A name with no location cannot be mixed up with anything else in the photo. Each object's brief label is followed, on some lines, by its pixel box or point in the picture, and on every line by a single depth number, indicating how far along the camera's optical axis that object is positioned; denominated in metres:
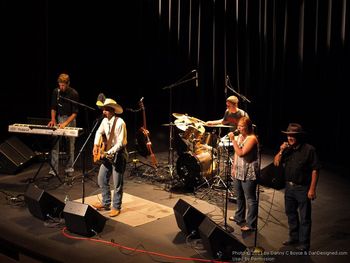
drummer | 8.29
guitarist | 7.02
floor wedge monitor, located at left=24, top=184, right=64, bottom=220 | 6.73
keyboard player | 9.03
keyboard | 8.12
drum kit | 8.52
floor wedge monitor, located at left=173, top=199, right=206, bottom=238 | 6.16
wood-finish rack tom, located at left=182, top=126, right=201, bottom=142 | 8.58
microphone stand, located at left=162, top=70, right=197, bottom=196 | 9.26
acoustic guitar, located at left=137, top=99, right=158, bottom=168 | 9.82
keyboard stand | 8.77
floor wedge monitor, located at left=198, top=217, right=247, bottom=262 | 5.51
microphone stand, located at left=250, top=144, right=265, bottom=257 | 5.66
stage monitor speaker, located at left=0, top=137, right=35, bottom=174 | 9.53
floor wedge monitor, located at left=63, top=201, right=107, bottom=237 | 6.21
